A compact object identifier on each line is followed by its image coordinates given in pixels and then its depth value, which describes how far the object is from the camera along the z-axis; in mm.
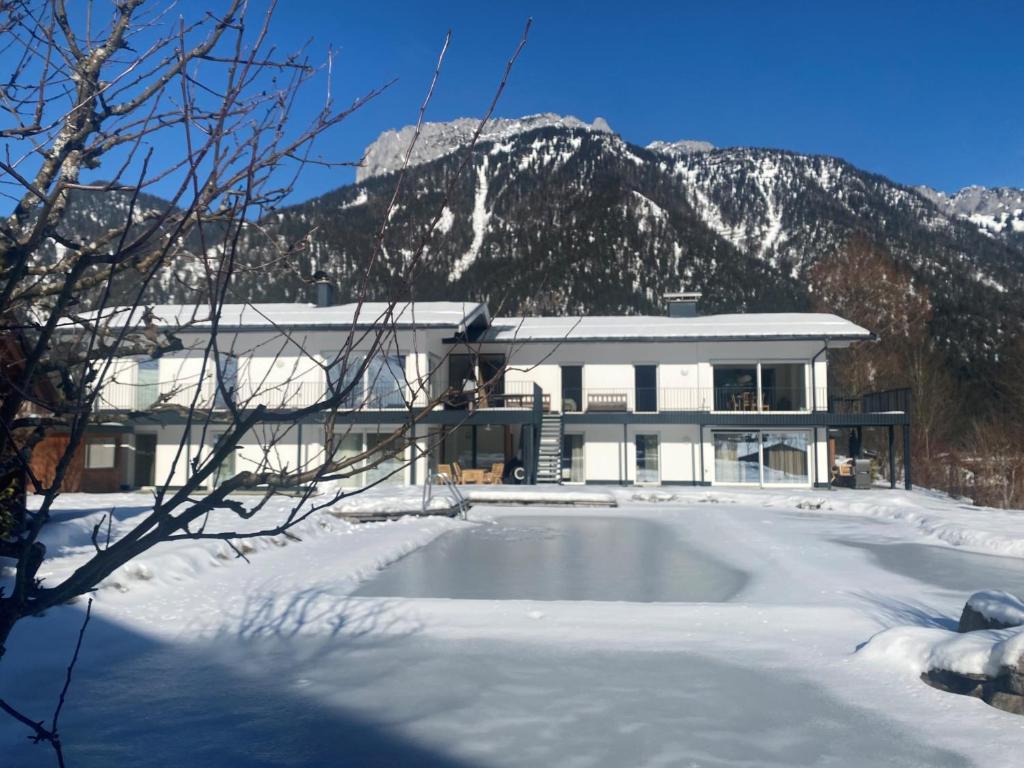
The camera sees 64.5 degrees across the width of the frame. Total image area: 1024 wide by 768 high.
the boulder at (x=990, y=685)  4551
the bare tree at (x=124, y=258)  1916
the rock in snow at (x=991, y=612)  5527
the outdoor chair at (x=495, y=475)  22562
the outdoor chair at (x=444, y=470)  22052
